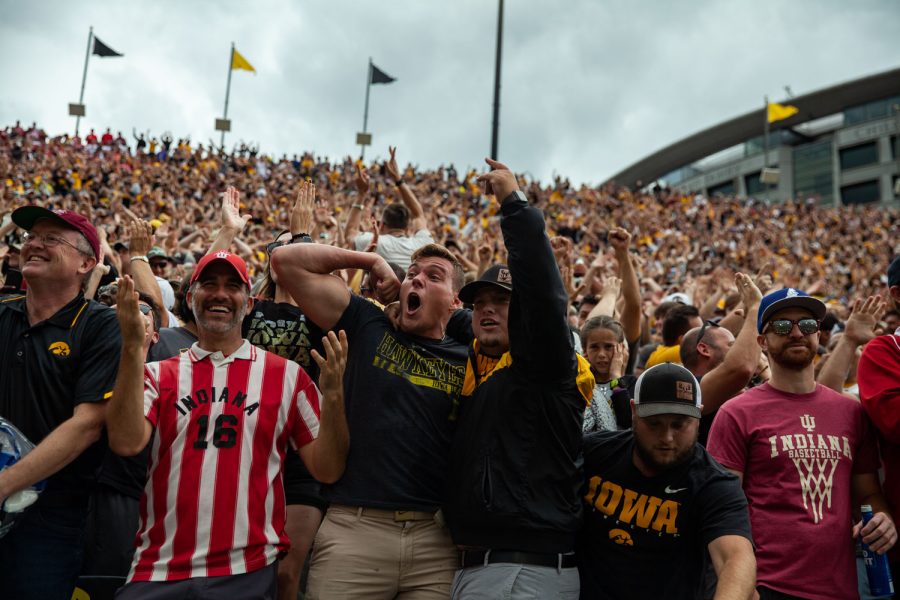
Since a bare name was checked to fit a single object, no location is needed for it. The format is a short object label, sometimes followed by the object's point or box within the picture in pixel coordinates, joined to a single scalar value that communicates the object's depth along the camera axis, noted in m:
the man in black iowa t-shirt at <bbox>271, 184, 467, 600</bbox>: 2.98
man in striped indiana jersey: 2.68
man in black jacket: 2.83
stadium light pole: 14.88
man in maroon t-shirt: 3.19
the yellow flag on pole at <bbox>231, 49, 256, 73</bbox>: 32.22
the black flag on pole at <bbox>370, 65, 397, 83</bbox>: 34.25
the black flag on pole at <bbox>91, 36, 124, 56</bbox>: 33.31
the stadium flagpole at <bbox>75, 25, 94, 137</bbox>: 36.96
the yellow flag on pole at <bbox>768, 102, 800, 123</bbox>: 33.81
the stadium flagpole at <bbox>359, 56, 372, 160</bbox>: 37.02
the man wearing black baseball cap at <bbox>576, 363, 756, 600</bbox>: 2.96
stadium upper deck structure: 50.94
